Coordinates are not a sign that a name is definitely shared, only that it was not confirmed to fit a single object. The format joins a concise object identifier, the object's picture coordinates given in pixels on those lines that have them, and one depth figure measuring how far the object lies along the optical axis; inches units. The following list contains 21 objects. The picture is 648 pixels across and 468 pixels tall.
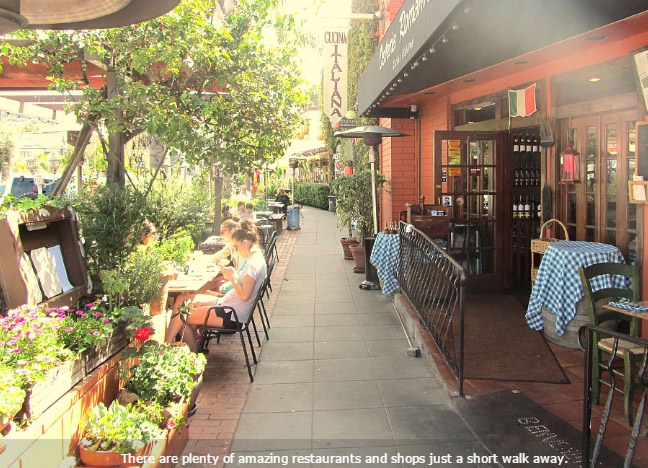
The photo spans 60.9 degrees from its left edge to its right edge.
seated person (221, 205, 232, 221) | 411.5
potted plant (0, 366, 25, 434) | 80.7
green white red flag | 244.7
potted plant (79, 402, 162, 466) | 104.6
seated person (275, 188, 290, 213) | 809.5
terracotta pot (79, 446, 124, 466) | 104.2
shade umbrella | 103.4
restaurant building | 179.5
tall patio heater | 326.3
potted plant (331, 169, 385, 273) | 373.1
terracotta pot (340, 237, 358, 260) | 437.7
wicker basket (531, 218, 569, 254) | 221.0
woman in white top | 193.3
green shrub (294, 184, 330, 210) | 1190.0
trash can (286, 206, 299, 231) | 717.9
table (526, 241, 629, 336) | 189.5
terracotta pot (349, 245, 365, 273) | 382.6
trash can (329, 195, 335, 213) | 1050.4
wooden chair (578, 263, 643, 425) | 136.5
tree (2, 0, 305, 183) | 211.0
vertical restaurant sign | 417.7
